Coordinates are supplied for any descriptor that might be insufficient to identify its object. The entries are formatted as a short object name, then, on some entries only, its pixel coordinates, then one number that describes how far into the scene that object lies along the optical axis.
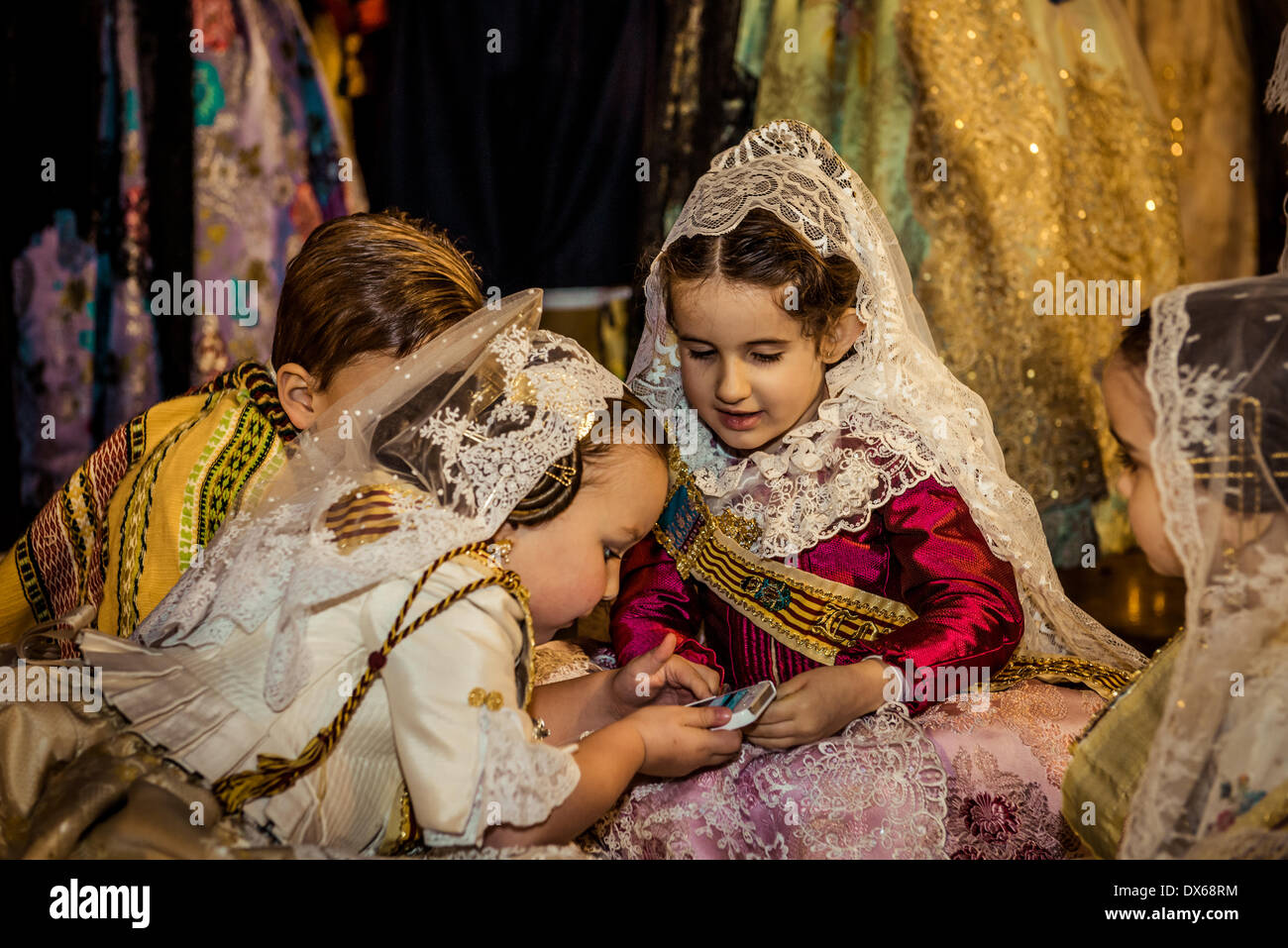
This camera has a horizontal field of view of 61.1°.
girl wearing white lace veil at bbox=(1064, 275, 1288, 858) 1.26
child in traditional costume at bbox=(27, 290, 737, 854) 1.38
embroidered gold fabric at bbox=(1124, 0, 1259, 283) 3.17
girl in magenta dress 1.72
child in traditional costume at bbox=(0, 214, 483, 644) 1.86
